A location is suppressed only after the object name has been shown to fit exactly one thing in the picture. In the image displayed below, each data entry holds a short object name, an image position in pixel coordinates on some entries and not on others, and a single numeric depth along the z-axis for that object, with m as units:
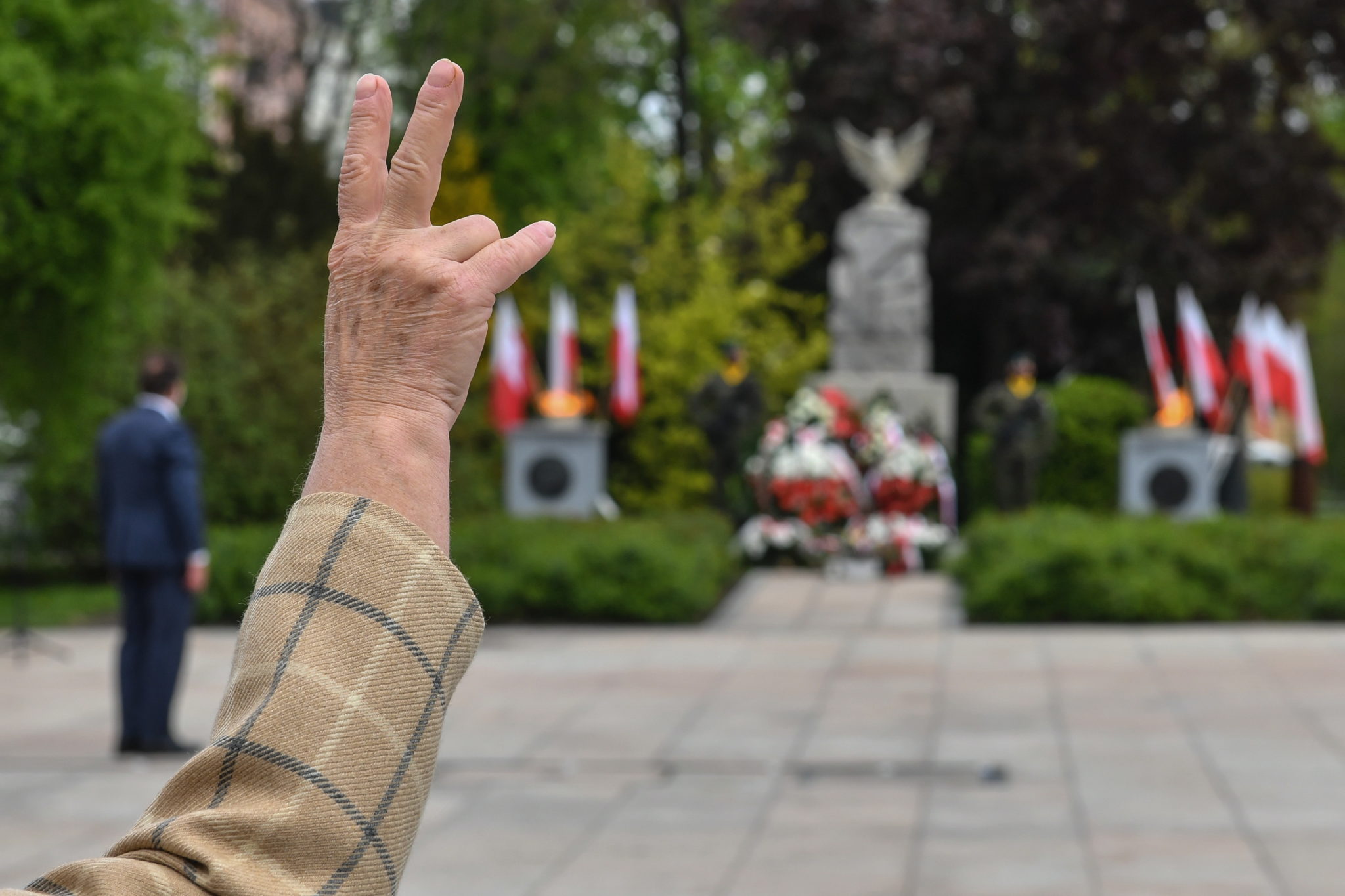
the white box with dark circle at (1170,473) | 20.56
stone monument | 23.61
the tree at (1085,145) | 27.22
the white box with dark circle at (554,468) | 20.22
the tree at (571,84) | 31.55
